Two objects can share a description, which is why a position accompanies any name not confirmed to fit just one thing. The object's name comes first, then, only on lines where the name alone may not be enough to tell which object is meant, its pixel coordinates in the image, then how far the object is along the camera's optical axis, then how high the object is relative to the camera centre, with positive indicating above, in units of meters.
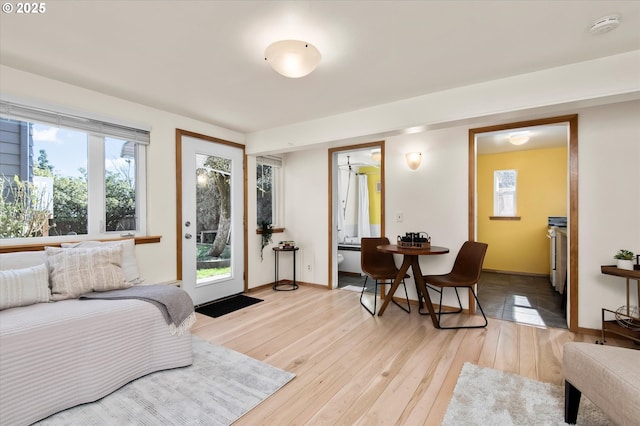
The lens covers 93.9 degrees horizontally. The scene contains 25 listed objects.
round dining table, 3.12 -0.62
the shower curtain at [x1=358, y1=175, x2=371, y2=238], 6.73 +0.08
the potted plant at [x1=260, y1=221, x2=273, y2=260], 4.56 -0.32
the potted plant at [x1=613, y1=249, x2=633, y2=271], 2.54 -0.42
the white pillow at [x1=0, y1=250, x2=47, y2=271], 2.13 -0.33
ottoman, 1.29 -0.81
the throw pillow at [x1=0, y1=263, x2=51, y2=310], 1.91 -0.48
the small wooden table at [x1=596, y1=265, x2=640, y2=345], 2.45 -0.95
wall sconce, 3.69 +0.65
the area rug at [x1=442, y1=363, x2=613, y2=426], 1.67 -1.17
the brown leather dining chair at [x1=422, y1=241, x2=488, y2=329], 3.08 -0.67
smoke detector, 1.79 +1.14
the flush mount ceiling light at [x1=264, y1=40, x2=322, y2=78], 1.90 +1.02
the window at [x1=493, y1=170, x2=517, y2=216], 5.62 +0.36
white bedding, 1.62 -0.86
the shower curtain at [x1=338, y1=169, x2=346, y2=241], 6.27 -0.01
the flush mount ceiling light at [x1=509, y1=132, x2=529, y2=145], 4.41 +1.10
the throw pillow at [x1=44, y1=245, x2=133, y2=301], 2.18 -0.43
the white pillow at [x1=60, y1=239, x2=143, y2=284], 2.60 -0.37
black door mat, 3.51 -1.16
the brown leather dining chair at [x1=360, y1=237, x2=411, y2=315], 3.65 -0.64
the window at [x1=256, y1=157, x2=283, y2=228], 4.74 +0.38
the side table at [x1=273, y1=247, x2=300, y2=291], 4.62 -1.10
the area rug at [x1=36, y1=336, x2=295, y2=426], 1.71 -1.17
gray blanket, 2.21 -0.66
